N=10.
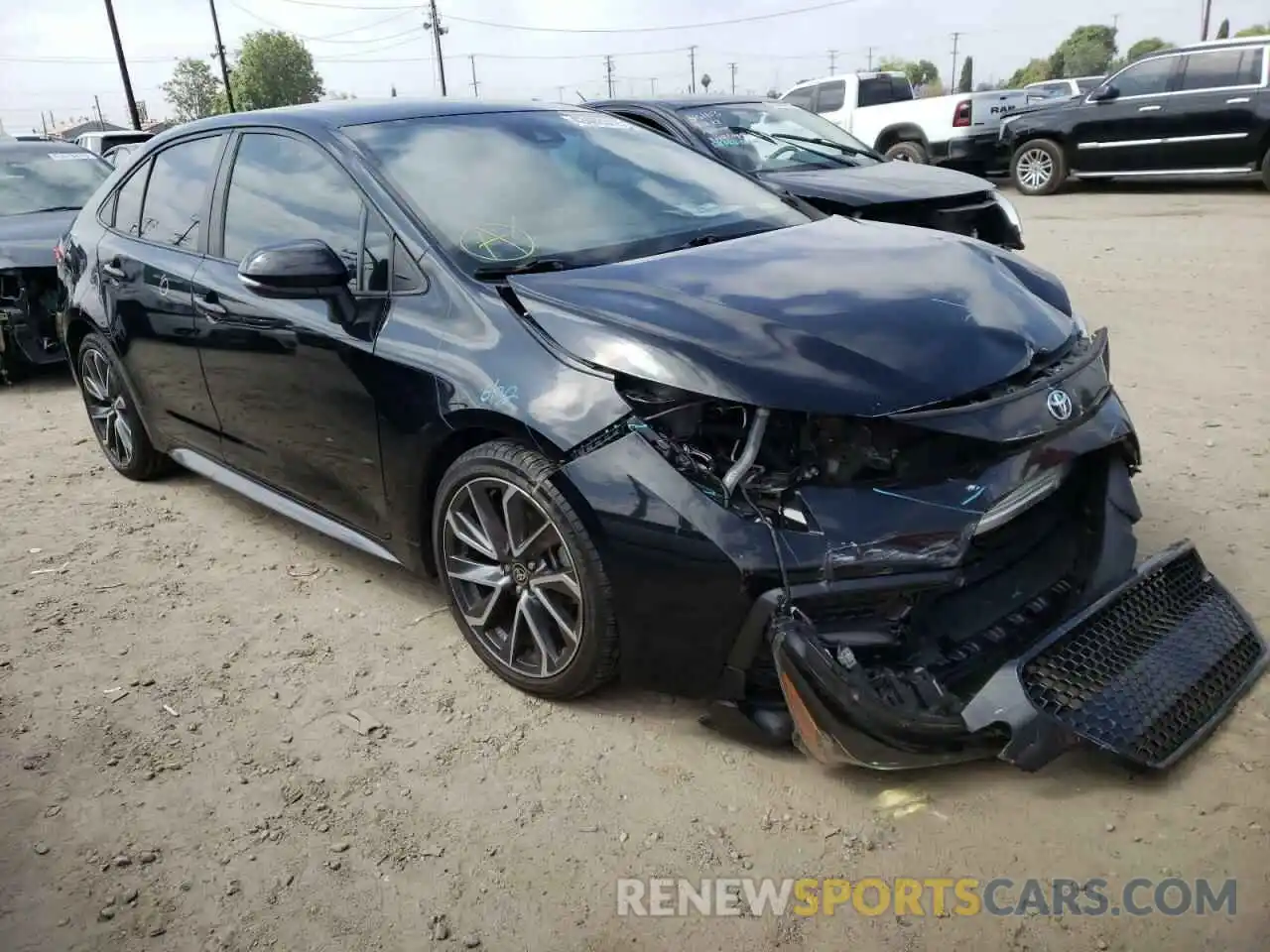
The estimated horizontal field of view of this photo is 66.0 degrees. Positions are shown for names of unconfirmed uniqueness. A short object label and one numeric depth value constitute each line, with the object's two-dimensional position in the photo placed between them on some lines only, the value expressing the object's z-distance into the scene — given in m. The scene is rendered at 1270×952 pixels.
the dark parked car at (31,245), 6.85
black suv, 11.89
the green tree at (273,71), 88.62
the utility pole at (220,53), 48.03
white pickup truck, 14.50
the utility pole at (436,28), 58.81
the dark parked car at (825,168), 6.49
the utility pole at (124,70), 32.75
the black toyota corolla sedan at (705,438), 2.31
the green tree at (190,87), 99.12
